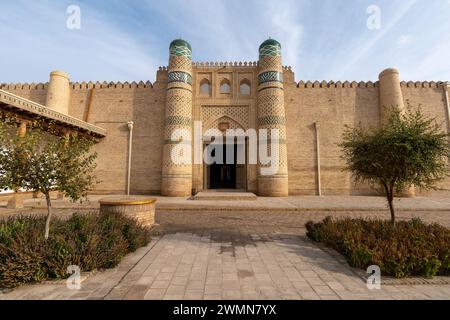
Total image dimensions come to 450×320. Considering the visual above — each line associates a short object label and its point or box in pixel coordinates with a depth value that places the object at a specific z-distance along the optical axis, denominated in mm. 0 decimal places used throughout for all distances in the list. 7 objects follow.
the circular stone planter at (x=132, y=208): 6996
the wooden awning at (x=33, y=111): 10170
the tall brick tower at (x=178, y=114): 16016
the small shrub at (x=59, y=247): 3619
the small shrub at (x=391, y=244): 3955
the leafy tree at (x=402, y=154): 5539
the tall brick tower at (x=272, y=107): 16094
